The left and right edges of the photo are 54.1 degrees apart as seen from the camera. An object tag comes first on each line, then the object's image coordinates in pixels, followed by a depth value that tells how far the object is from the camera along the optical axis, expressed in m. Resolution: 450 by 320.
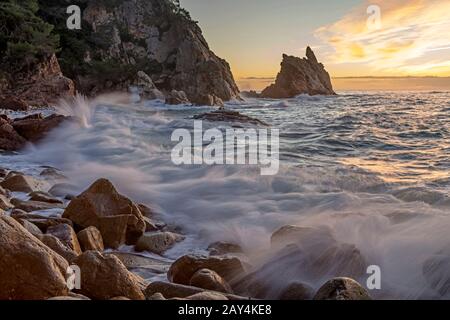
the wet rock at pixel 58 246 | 3.83
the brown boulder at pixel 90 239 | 4.66
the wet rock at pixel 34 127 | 12.31
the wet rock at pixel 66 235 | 4.32
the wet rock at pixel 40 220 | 4.73
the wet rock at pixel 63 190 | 7.16
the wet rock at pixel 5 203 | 5.38
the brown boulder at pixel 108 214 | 5.20
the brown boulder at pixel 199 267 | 4.18
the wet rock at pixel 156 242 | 5.17
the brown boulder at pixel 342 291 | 3.01
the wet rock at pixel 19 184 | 6.91
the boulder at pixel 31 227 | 4.23
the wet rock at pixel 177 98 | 43.91
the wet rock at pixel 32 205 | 5.62
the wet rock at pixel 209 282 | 3.79
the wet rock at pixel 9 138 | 11.27
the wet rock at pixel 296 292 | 3.91
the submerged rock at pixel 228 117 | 21.98
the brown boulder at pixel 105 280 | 3.33
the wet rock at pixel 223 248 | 5.37
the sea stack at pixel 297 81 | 79.75
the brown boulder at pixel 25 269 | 2.87
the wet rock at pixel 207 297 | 2.84
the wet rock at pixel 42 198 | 6.24
